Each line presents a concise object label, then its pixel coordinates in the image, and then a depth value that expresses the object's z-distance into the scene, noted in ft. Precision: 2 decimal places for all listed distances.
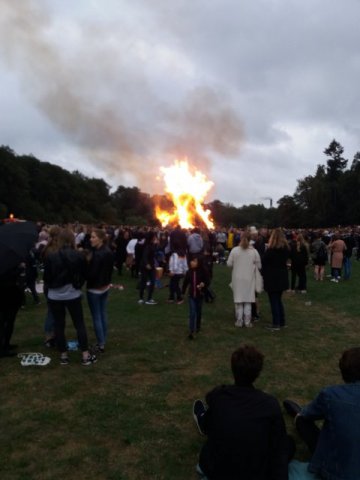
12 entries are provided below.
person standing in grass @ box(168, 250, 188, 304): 37.81
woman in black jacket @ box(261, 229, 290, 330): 28.19
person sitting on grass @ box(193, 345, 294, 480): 9.94
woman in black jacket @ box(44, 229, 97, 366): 20.02
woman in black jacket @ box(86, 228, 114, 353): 21.53
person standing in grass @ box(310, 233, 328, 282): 52.29
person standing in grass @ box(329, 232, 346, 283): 52.54
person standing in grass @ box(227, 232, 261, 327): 28.94
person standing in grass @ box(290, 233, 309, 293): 43.70
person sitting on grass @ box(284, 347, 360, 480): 10.43
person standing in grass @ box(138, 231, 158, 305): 36.29
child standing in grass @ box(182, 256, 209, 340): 26.21
